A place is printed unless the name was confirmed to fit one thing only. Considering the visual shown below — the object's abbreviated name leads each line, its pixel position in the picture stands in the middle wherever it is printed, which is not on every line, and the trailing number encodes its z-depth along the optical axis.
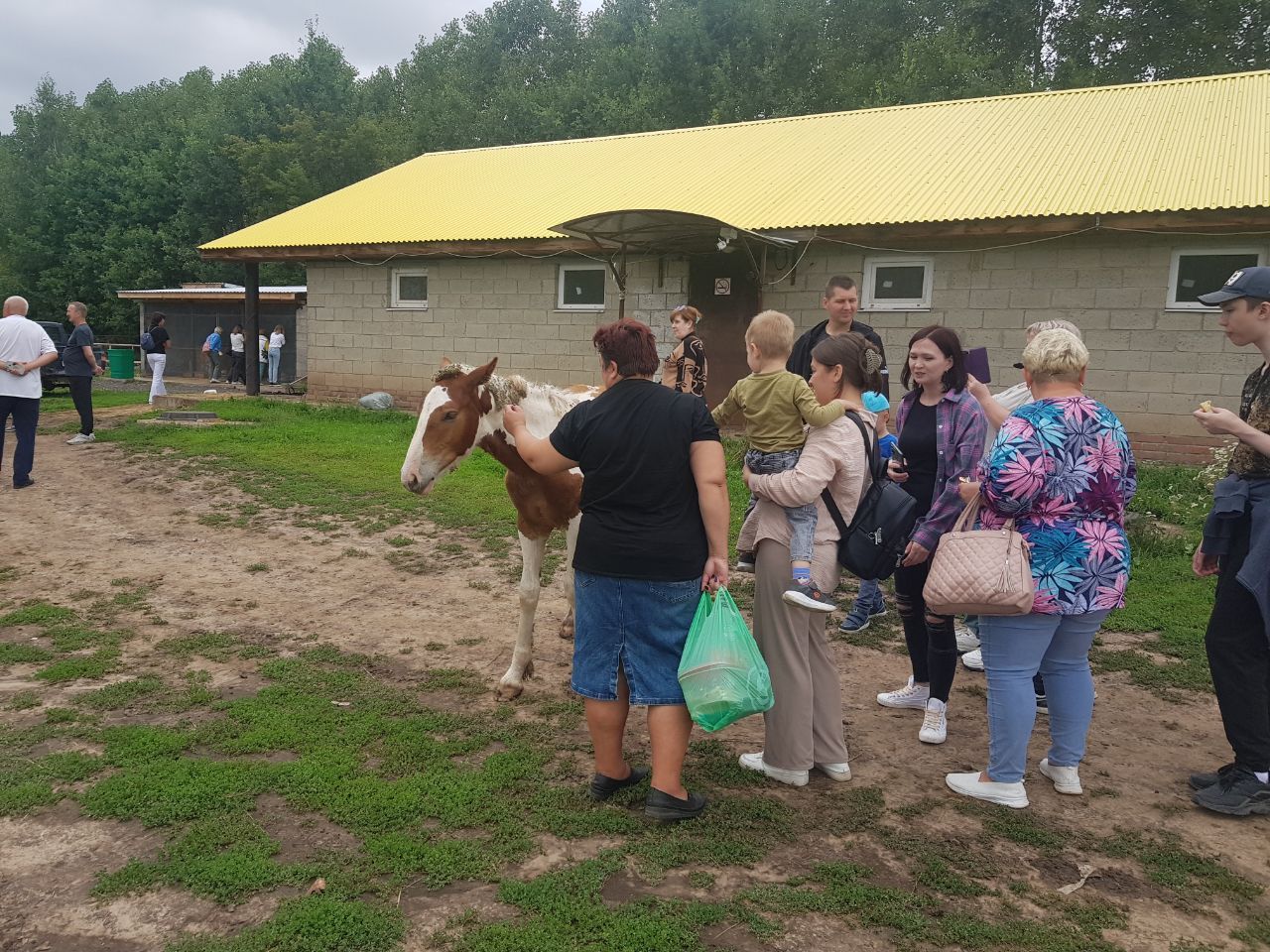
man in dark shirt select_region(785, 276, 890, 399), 5.15
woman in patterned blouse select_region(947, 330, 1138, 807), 3.28
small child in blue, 5.70
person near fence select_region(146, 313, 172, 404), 17.09
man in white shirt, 8.71
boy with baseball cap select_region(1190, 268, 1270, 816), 3.34
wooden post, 18.55
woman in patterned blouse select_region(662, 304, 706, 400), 7.16
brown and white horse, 4.50
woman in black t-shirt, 3.21
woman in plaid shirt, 3.87
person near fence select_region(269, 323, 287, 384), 24.19
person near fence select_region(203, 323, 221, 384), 25.14
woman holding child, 3.45
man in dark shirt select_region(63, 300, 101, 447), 10.91
